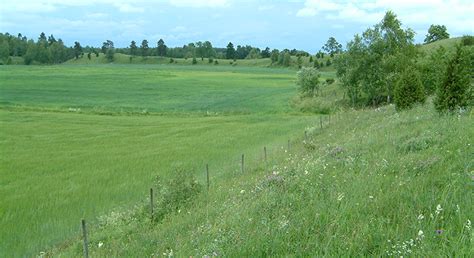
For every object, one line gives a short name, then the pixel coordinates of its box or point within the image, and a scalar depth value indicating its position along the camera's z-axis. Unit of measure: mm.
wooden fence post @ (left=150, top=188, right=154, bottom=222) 11288
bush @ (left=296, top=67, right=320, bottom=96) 64500
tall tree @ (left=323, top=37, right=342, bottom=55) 160025
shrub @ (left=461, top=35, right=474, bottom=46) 60388
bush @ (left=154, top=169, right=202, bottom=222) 11566
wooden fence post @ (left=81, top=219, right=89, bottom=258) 7785
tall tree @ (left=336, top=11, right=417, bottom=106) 45656
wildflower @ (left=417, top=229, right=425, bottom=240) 4850
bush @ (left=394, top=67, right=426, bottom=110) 25188
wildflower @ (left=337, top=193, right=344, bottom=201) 6759
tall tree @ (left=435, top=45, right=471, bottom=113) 18125
